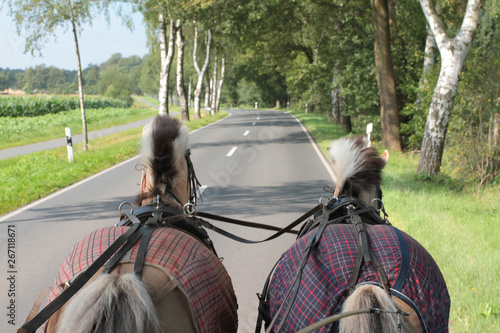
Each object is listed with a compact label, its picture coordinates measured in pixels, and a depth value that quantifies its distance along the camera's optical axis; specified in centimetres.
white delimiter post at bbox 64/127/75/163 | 1319
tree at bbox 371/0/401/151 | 1488
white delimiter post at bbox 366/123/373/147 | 1159
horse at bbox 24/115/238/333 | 182
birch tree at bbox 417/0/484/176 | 954
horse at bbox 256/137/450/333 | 191
